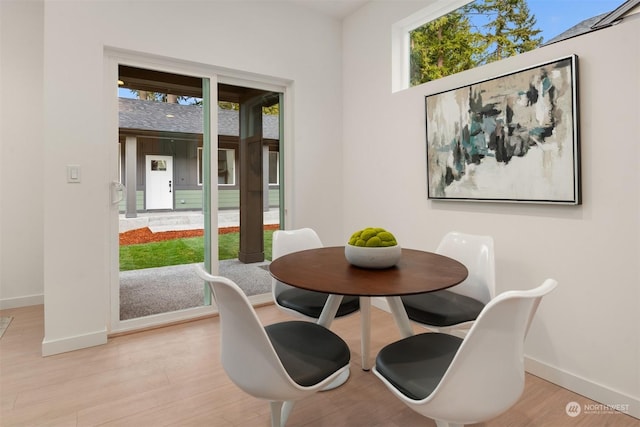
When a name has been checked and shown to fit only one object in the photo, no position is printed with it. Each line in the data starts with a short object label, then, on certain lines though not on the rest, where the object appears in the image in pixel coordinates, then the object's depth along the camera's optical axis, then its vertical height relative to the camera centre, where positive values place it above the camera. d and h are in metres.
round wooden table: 1.41 -0.29
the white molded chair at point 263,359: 1.20 -0.58
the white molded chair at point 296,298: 2.06 -0.53
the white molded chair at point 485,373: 1.04 -0.51
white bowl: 1.71 -0.21
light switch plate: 2.52 +0.31
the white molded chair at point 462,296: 1.86 -0.51
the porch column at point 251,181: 3.51 +0.36
